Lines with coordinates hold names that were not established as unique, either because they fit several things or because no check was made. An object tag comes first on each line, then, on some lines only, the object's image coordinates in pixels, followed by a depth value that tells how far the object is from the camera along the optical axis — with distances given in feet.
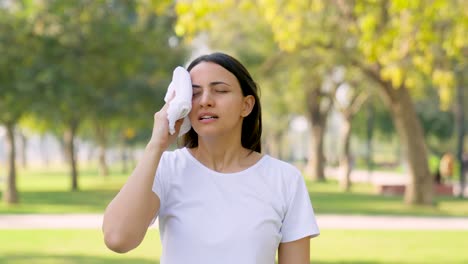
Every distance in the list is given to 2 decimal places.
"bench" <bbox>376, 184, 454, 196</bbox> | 102.32
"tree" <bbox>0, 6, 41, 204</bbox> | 81.30
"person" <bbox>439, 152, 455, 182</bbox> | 125.90
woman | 8.91
